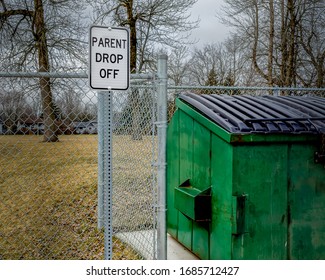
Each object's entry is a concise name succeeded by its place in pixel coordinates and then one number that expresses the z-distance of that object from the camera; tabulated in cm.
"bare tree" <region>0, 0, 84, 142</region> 1354
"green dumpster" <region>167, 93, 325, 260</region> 292
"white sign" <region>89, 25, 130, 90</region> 233
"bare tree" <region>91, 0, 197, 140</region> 1527
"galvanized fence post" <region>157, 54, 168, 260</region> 274
